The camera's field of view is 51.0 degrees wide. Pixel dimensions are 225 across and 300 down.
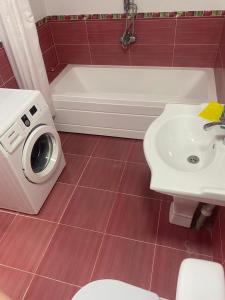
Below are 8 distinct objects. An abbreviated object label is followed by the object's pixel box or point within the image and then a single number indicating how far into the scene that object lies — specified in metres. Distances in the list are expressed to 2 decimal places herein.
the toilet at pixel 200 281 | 0.56
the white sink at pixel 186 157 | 0.92
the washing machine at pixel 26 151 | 1.40
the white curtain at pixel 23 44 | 1.63
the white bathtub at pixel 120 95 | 2.04
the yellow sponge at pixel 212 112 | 1.22
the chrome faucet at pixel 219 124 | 1.06
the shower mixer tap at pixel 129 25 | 2.13
